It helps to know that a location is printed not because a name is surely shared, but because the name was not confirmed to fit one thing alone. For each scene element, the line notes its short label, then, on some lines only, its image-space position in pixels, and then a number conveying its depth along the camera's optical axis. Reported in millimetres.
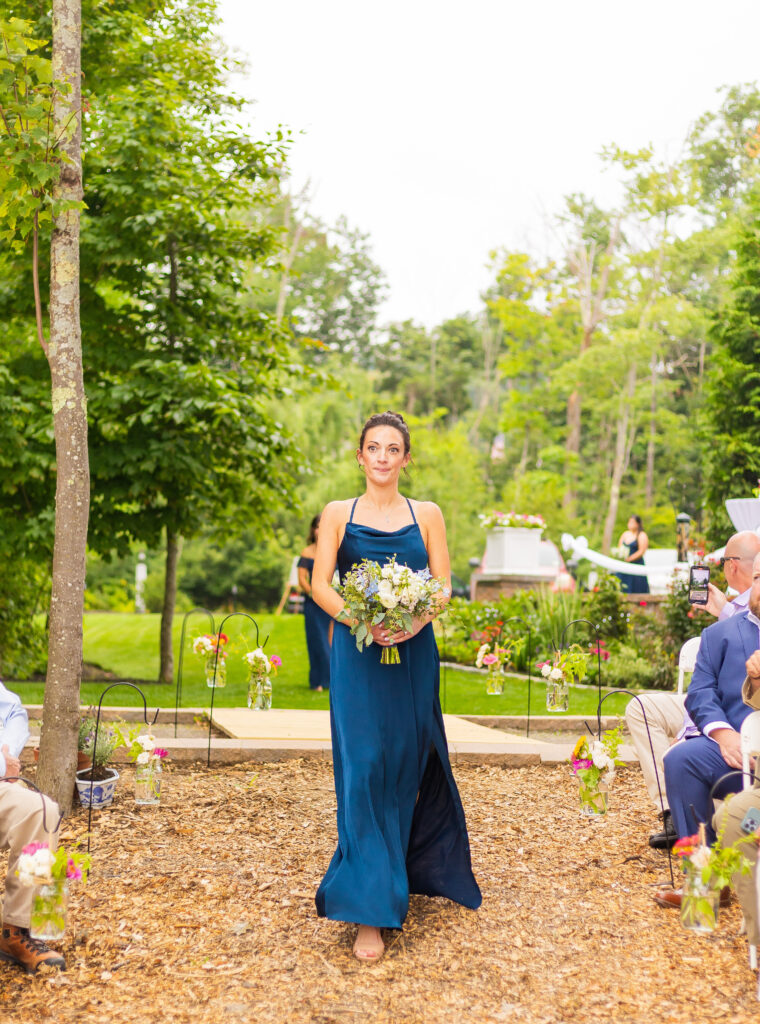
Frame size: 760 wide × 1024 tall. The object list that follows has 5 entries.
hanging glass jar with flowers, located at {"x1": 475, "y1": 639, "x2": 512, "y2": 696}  8278
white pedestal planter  16484
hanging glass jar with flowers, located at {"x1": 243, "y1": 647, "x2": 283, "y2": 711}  6895
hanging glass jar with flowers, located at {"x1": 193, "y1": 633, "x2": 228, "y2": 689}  7284
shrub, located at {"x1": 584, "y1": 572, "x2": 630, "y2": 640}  12031
